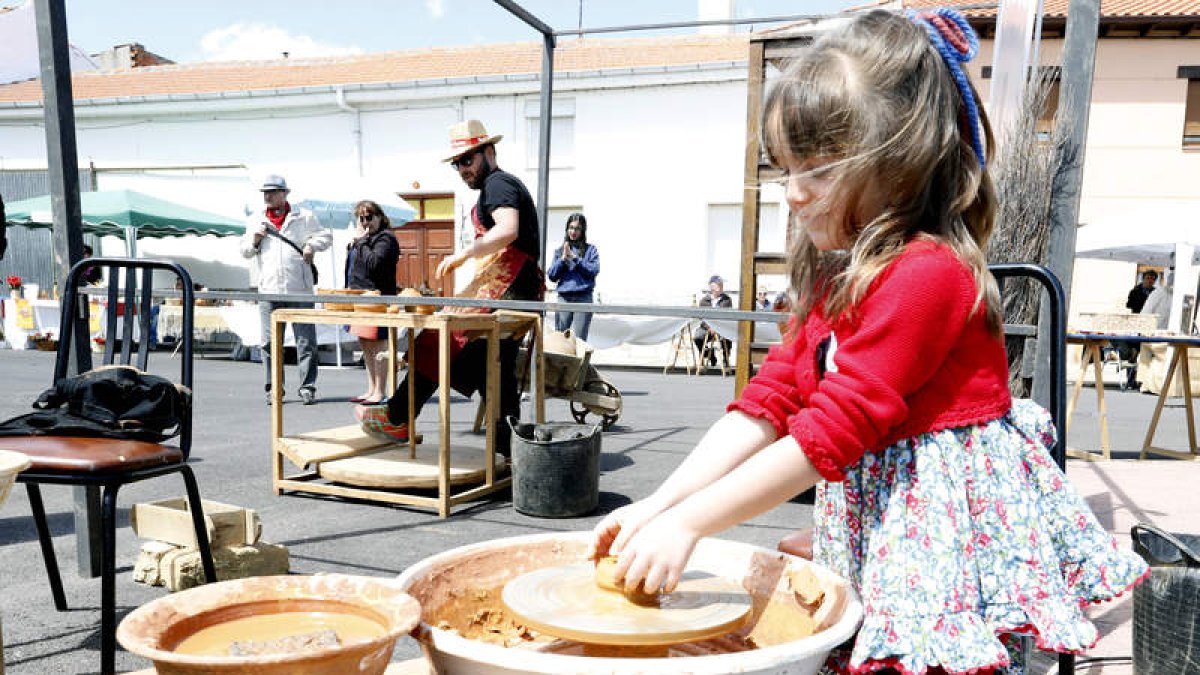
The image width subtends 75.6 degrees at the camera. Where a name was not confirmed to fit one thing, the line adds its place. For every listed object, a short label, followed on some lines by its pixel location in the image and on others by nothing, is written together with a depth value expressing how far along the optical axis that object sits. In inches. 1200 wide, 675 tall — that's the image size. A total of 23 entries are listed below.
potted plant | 465.7
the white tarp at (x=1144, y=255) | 426.5
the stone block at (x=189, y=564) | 90.1
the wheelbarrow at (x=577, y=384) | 191.6
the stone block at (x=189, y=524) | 90.7
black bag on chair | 75.6
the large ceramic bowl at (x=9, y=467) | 41.4
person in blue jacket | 294.4
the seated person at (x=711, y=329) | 442.0
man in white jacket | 258.7
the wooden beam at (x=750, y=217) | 148.2
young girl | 36.8
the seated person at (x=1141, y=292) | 445.1
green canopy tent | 403.2
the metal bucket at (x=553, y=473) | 130.5
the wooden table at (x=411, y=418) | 129.6
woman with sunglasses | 230.1
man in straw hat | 146.7
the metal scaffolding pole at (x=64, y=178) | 92.1
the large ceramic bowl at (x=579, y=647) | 29.1
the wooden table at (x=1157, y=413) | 204.8
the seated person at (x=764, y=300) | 455.2
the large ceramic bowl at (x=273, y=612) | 27.4
